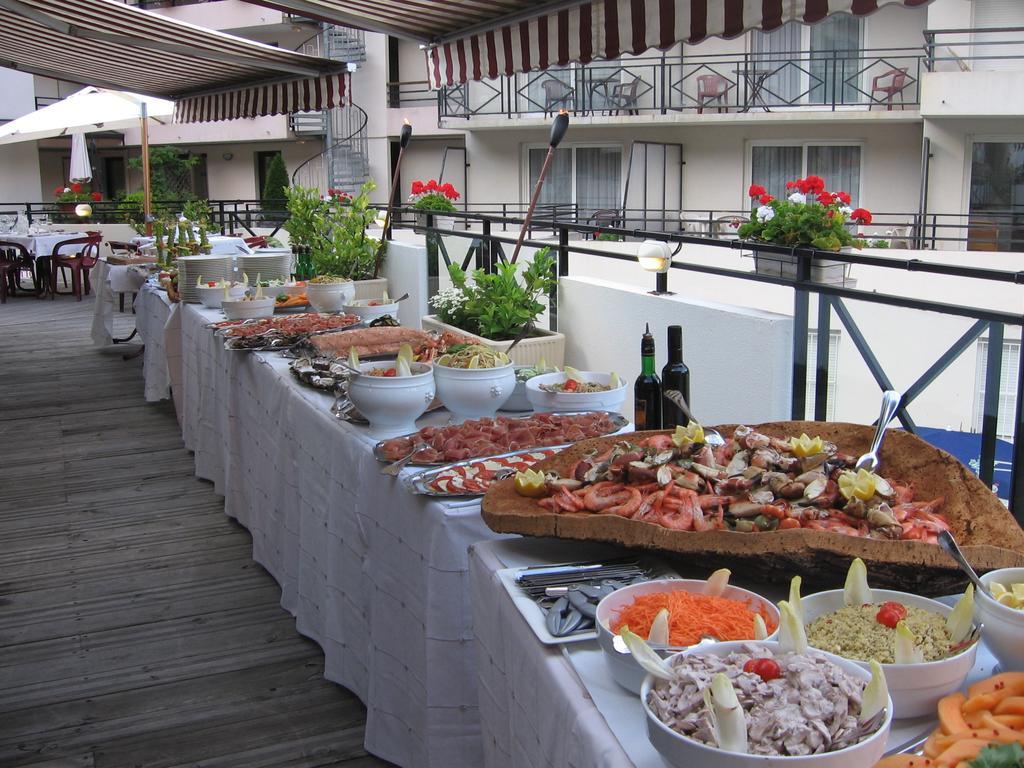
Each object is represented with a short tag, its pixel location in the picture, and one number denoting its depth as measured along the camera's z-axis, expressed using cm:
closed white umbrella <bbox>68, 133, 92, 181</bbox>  1722
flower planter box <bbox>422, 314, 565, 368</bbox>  403
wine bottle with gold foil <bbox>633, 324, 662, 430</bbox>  216
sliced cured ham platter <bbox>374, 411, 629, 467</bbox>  213
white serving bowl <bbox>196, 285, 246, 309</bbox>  488
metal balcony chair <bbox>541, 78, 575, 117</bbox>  1750
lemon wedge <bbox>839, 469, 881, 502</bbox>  147
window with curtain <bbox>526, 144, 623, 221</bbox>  1795
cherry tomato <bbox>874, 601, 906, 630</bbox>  119
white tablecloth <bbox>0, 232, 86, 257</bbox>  1279
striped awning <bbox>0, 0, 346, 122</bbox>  584
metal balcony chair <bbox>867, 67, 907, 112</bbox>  1493
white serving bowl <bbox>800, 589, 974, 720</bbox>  107
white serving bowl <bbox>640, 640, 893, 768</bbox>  93
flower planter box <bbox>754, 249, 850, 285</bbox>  505
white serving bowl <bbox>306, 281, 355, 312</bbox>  430
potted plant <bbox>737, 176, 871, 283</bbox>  598
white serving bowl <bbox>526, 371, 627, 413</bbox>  241
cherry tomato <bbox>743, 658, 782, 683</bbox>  104
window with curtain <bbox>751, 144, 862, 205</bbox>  1585
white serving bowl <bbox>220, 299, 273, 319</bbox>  428
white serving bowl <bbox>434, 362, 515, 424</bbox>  247
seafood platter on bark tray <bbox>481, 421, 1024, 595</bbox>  130
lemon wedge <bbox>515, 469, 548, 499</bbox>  167
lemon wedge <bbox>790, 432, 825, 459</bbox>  165
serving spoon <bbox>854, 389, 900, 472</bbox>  163
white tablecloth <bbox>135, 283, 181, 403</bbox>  541
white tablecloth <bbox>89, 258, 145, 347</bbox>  729
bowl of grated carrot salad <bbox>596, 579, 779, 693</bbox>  121
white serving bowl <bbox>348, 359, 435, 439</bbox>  242
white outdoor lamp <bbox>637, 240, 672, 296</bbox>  337
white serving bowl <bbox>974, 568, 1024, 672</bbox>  112
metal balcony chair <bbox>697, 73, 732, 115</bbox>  1606
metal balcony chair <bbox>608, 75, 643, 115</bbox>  1664
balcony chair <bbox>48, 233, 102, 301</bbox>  1273
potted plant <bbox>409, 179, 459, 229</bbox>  834
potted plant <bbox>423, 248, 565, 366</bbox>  397
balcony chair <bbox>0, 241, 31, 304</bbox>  1280
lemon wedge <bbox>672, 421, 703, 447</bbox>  174
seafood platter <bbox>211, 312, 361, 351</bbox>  363
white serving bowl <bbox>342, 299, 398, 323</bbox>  407
